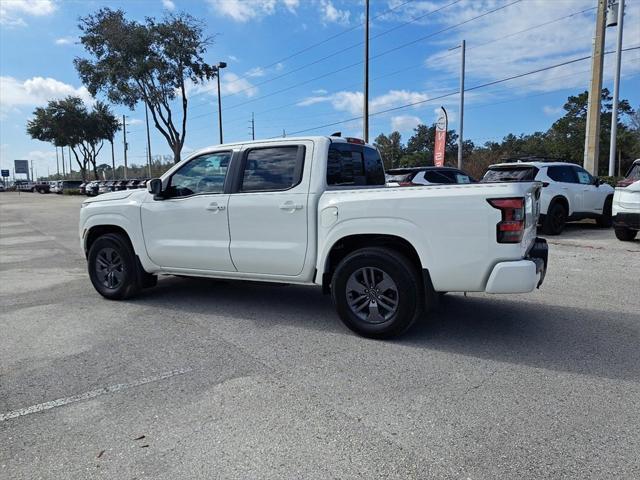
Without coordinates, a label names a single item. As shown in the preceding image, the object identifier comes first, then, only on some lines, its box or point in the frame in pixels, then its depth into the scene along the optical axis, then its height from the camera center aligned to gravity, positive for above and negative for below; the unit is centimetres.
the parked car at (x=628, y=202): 920 -28
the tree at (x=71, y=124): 5388 +704
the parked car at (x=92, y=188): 4819 -16
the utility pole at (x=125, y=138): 6181 +636
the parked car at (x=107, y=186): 4349 +3
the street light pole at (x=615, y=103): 1811 +324
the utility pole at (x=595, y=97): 1653 +310
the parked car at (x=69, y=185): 6041 +16
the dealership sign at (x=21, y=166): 10381 +428
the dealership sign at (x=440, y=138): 2520 +254
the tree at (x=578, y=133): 5275 +609
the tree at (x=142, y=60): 2900 +771
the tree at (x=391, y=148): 8456 +702
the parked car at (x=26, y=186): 8384 +4
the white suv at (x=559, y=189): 1140 -4
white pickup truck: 399 -42
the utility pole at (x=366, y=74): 2209 +511
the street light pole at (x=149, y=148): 4798 +386
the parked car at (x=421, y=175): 1182 +29
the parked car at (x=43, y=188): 7281 -26
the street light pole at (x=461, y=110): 2697 +429
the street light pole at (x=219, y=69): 3058 +742
